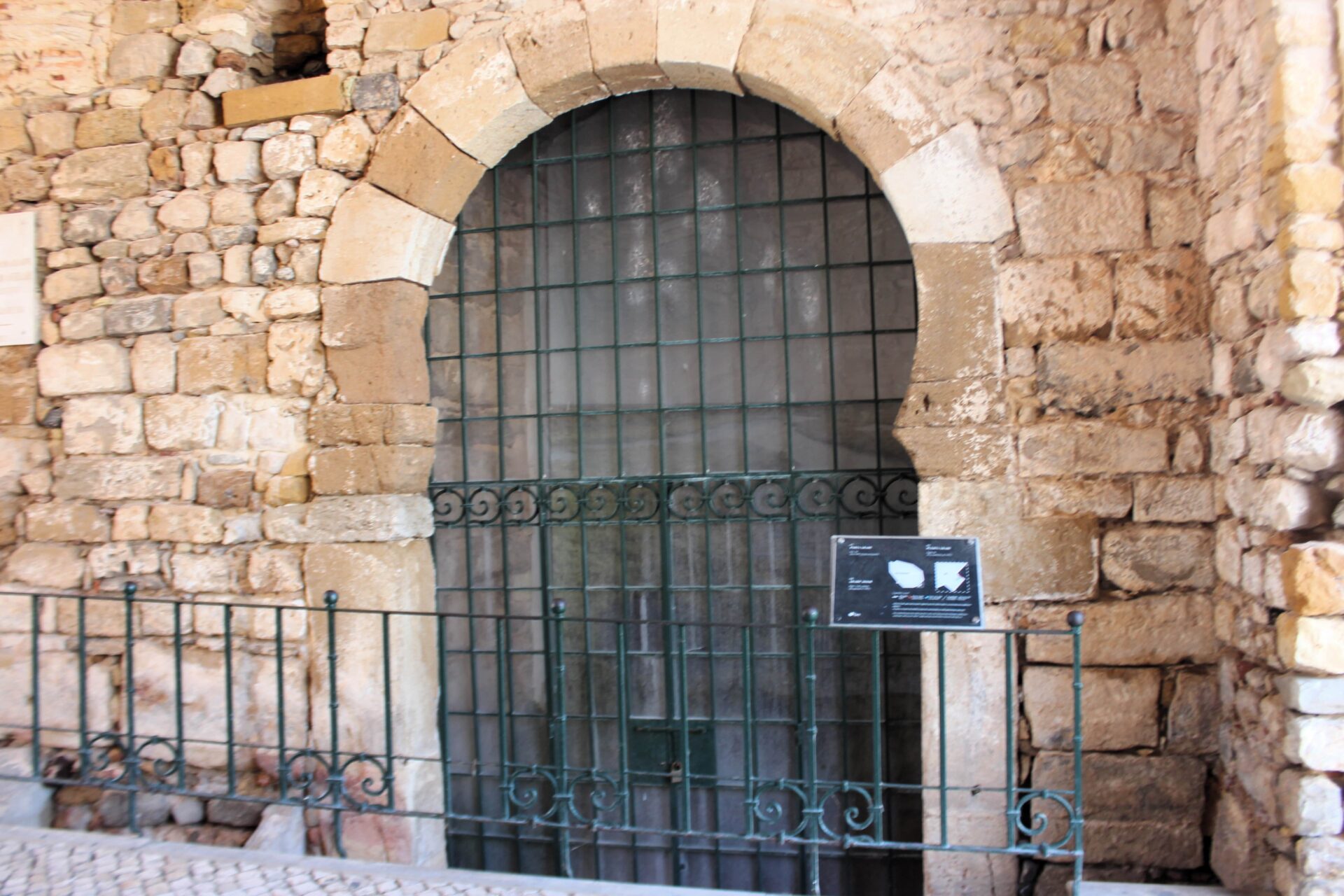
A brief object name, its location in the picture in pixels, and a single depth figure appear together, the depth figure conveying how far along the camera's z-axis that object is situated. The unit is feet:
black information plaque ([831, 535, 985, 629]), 8.81
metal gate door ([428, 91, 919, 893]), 11.64
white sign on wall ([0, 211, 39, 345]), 12.82
